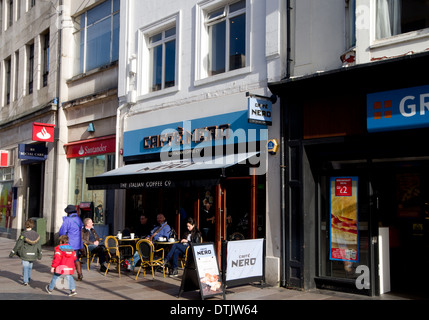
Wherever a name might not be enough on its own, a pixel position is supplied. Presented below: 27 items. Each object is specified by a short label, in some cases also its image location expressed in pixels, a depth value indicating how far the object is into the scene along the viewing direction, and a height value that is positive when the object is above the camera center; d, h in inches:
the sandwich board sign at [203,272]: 338.6 -54.6
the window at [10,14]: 980.2 +377.7
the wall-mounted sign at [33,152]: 743.5 +70.0
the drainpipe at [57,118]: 716.7 +120.6
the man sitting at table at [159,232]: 469.8 -34.9
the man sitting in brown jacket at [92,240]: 478.9 -43.7
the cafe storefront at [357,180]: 341.4 +14.9
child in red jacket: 359.9 -51.5
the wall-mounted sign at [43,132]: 700.0 +96.7
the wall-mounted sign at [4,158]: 901.2 +72.8
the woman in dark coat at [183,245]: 445.7 -44.8
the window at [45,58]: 808.3 +237.4
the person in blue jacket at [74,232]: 423.2 -31.7
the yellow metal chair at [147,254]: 427.5 -51.4
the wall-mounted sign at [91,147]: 624.1 +69.2
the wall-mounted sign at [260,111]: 394.9 +73.6
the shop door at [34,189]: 839.3 +12.9
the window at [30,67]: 861.4 +236.5
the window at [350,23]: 365.7 +136.2
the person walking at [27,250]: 402.8 -45.6
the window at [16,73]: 921.5 +240.8
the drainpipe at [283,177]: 391.9 +17.4
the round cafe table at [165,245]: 454.9 -47.6
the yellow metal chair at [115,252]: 455.6 -54.4
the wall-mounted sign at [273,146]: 405.4 +44.2
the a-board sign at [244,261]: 348.2 -48.0
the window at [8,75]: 953.6 +246.3
